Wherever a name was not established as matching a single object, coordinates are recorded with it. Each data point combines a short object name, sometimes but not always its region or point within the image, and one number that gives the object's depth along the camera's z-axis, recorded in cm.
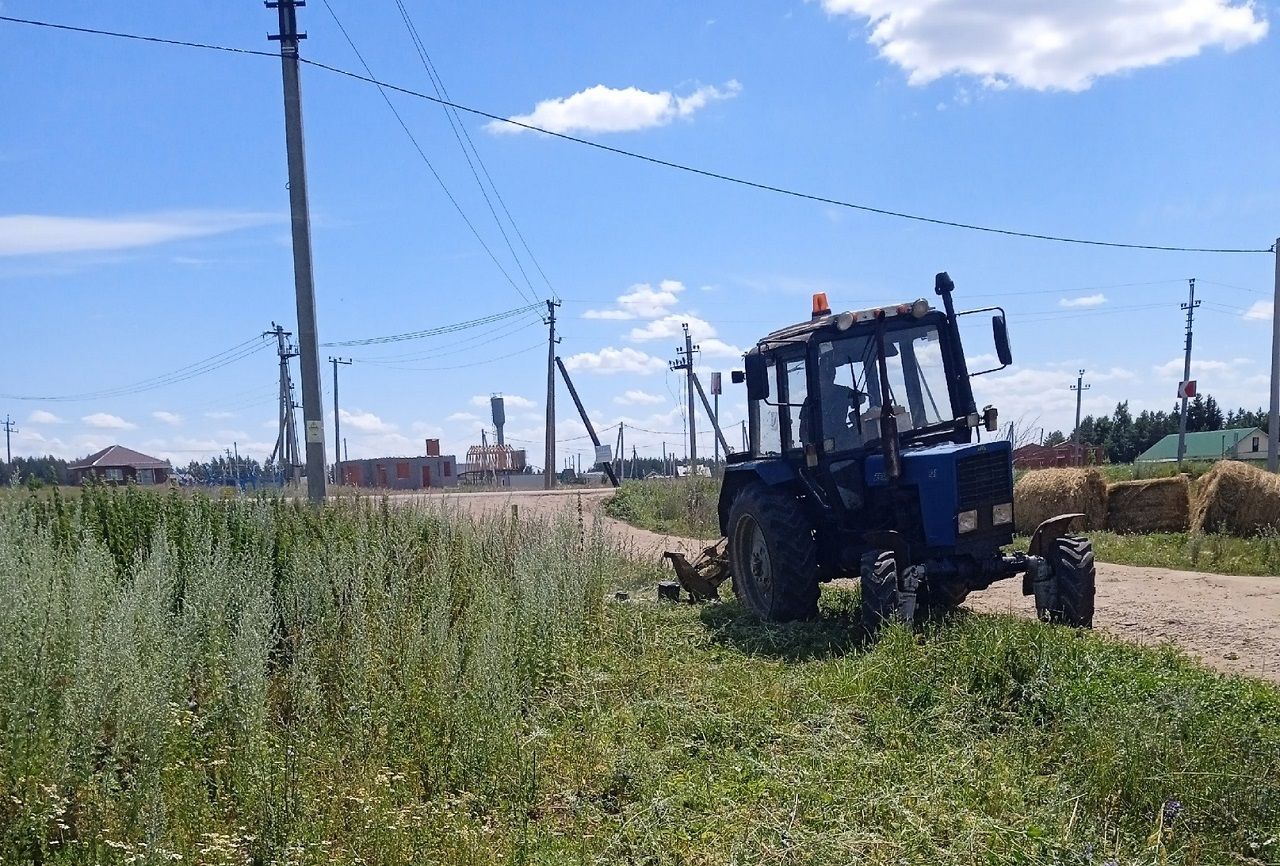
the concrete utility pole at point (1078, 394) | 5969
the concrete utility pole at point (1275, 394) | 2314
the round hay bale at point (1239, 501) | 1515
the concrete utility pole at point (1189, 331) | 4753
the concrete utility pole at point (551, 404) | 3781
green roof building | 5991
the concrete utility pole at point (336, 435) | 4580
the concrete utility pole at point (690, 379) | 3842
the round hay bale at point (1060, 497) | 1708
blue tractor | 755
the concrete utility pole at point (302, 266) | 1134
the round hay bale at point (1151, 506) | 1644
